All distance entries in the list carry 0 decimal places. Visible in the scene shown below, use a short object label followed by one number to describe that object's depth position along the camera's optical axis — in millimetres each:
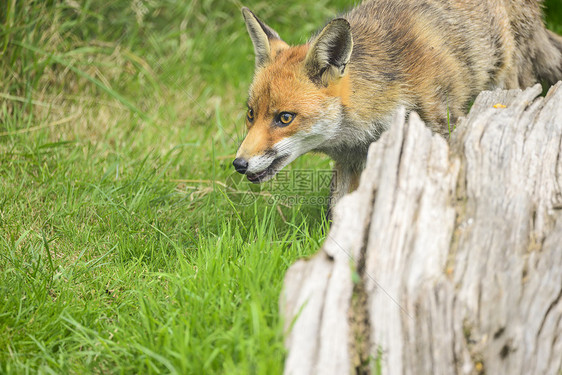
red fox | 7961
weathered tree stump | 4719
